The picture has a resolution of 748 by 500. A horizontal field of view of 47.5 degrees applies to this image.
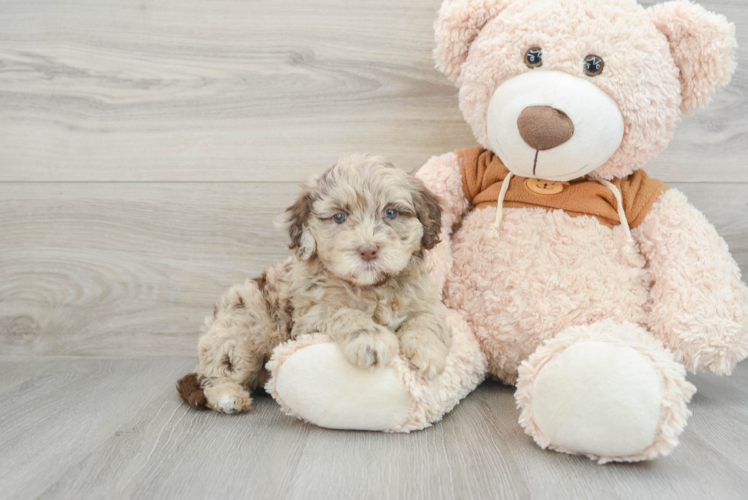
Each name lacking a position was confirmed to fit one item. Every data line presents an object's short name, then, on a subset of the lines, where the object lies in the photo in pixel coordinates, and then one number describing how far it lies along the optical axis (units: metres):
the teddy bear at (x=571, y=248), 0.70
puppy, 0.74
